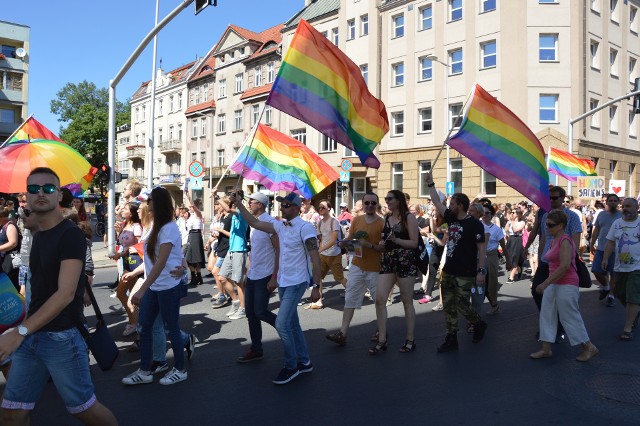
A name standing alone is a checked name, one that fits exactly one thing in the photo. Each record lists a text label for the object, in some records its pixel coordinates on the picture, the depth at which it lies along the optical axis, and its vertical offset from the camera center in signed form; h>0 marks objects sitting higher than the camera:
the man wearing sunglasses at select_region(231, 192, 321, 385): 5.51 -0.49
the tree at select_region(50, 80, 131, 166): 62.75 +9.33
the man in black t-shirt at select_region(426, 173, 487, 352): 6.62 -0.47
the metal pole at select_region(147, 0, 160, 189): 25.01 +5.05
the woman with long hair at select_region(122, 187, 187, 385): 5.30 -0.73
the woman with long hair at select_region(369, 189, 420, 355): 6.47 -0.51
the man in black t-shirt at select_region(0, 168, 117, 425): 3.18 -0.64
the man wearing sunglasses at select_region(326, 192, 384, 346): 6.71 -0.50
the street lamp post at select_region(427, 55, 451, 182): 31.06 +6.19
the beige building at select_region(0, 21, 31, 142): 50.25 +12.61
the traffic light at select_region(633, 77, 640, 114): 18.62 +3.95
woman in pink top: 6.13 -0.79
